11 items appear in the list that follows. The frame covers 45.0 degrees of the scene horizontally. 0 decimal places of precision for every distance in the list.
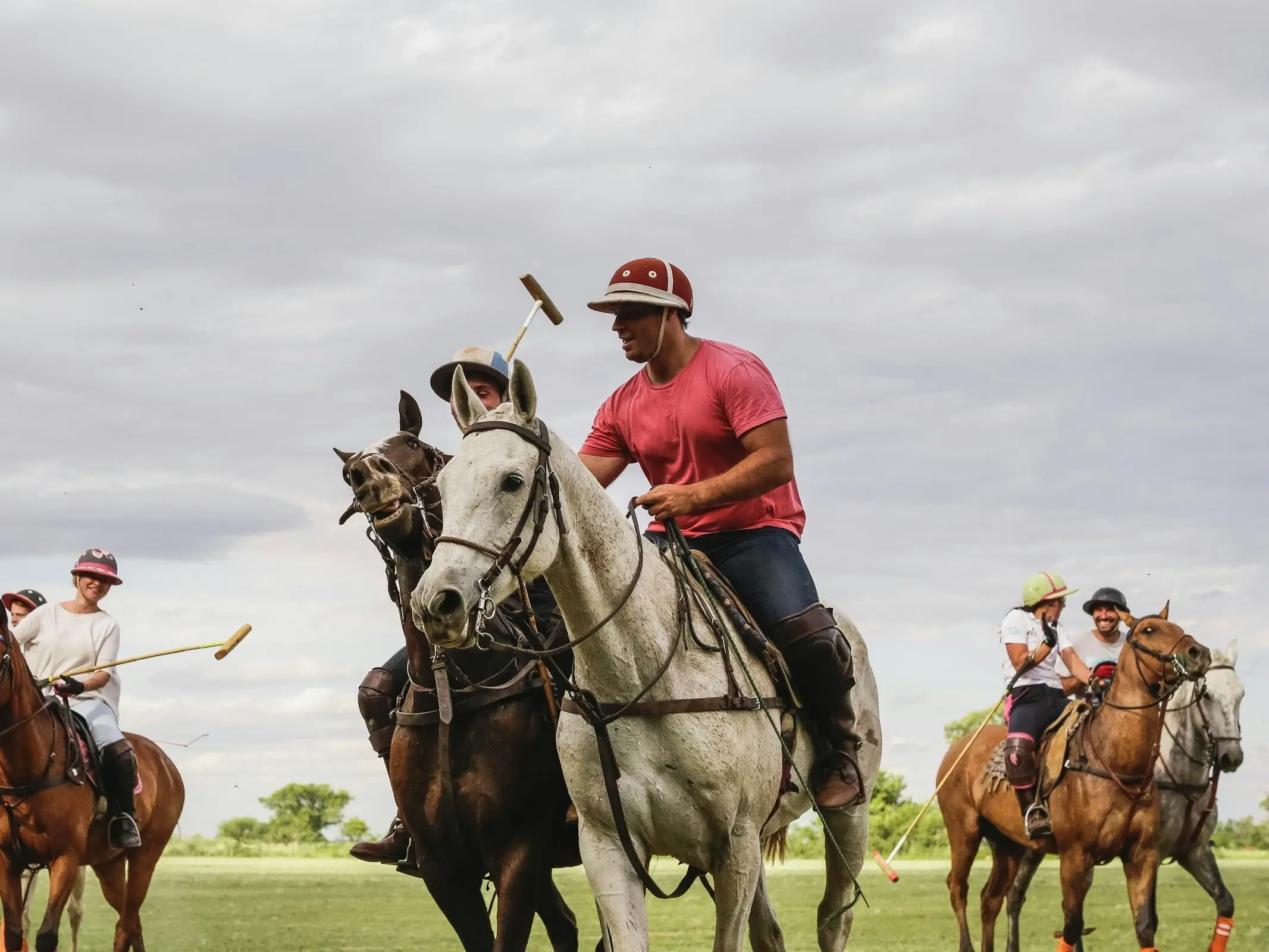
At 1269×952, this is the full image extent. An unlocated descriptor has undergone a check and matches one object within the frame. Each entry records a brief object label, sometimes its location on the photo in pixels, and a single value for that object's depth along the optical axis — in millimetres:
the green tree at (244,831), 48719
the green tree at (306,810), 53656
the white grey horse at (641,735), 5824
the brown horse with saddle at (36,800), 11906
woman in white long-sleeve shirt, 12891
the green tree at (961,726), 41938
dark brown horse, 7402
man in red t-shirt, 6844
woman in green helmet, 15445
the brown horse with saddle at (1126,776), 14453
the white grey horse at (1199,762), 15734
